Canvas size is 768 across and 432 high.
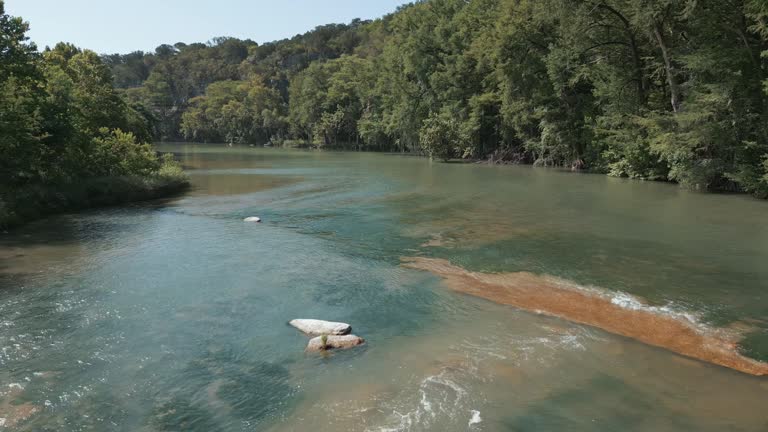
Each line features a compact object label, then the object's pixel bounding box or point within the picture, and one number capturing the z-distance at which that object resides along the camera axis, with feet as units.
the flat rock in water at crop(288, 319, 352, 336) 31.40
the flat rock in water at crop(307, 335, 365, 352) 29.73
